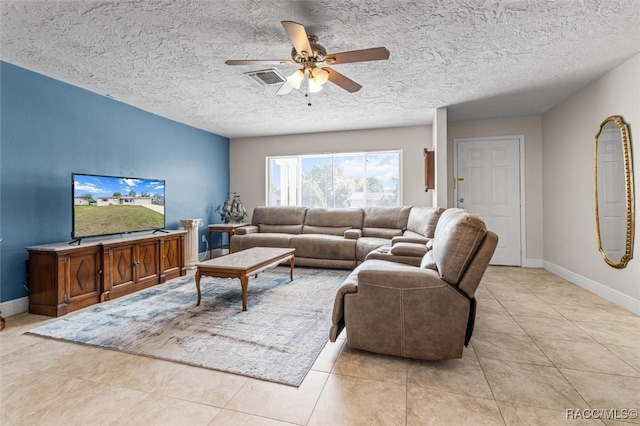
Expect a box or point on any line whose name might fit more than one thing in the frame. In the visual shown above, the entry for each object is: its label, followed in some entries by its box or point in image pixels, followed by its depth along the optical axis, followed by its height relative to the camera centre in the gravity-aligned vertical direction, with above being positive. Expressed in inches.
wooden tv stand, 107.2 -22.9
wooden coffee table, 109.8 -20.2
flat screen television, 120.6 +5.1
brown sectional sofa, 176.6 -10.6
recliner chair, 68.1 -21.7
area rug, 75.9 -36.8
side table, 206.1 -9.9
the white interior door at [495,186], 189.5 +18.5
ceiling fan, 78.3 +46.9
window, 217.0 +27.5
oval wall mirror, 112.7 +8.6
